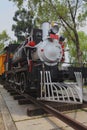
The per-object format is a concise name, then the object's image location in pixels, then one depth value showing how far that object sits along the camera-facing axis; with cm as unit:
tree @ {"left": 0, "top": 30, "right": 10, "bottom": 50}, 3642
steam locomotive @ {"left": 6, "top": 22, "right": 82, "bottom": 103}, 655
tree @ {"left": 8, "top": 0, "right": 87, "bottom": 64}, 1602
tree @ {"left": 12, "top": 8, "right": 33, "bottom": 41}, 3459
